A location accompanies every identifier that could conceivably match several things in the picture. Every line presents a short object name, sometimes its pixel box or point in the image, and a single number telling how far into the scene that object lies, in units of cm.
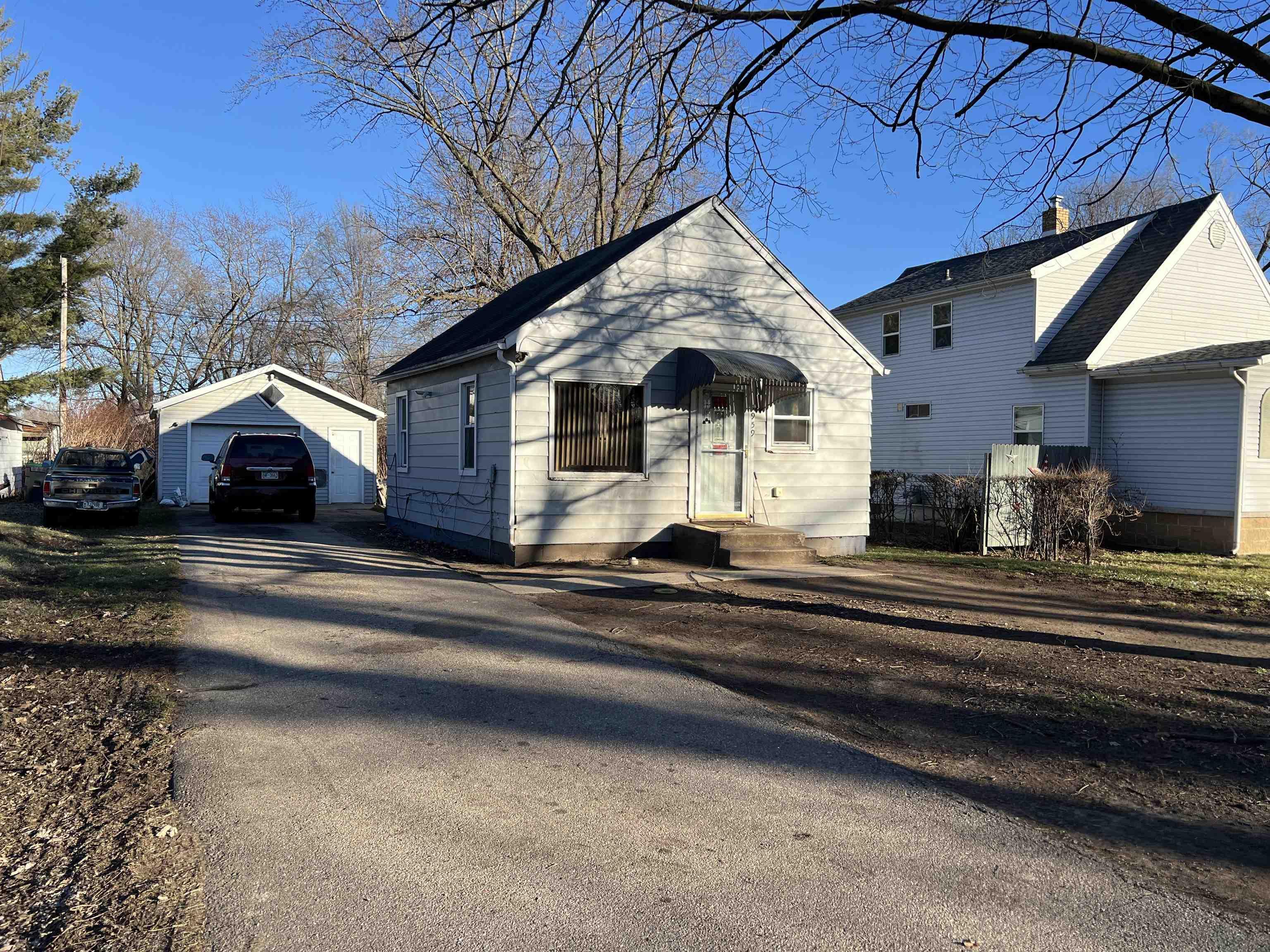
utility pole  2291
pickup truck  1756
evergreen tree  2056
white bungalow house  1247
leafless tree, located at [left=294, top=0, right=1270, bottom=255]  723
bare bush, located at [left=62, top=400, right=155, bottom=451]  3031
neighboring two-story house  1664
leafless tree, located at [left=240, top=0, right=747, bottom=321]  2431
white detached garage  2534
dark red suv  1838
